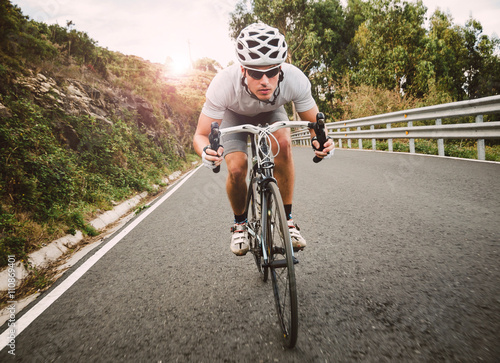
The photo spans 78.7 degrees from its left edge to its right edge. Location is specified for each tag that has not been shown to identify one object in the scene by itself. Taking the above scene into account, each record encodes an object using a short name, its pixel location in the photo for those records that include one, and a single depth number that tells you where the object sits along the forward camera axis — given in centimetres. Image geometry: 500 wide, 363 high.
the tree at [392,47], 2708
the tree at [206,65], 10384
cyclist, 258
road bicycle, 179
